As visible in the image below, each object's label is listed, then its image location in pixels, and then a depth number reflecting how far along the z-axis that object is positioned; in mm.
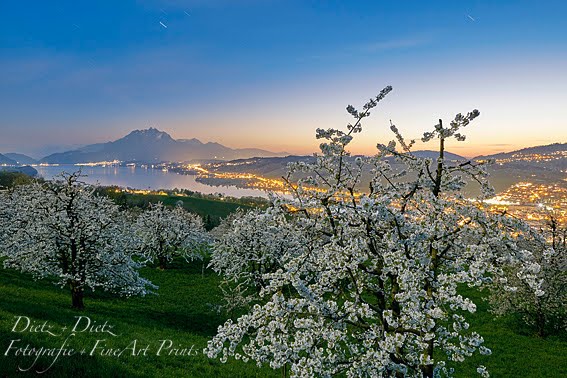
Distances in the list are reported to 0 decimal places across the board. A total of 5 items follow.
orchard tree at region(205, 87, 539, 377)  6895
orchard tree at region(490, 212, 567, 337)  26688
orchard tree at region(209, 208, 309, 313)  28344
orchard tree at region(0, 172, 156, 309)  23266
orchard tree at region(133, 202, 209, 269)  49844
